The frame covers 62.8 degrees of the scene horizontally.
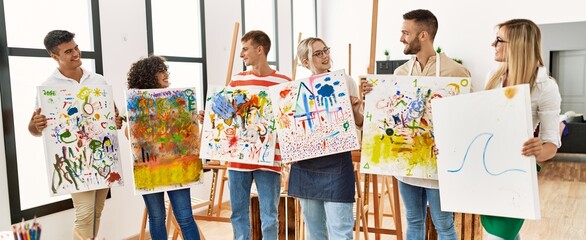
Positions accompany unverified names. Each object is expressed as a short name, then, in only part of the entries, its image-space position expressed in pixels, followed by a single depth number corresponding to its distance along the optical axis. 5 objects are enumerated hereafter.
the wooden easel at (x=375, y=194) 2.44
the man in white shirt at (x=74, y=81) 2.52
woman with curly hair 2.57
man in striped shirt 2.61
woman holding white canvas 1.79
